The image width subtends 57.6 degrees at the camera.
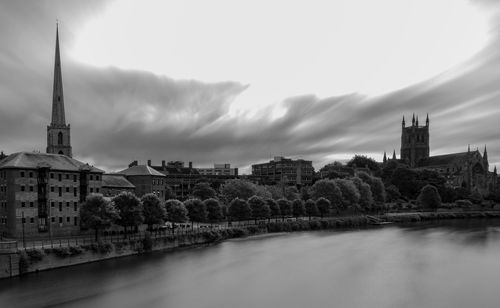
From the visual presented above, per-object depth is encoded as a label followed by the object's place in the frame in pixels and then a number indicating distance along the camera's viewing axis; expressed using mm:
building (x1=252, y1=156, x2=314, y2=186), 191400
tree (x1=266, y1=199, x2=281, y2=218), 105438
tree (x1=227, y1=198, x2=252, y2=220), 93688
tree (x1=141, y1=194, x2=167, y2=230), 71250
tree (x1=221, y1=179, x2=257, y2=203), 120688
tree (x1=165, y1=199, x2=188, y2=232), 76875
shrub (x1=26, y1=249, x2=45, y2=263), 50062
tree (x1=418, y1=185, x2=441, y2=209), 150750
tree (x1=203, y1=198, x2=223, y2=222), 90688
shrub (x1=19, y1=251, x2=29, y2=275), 49125
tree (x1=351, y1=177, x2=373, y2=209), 137625
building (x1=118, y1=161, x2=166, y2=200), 89875
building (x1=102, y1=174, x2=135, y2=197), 81506
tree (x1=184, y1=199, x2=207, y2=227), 85188
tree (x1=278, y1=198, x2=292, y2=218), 109312
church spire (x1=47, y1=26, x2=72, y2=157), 112688
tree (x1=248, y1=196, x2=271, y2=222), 97500
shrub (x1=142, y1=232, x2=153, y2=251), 64562
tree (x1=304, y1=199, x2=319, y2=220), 115250
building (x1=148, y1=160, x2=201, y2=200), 166500
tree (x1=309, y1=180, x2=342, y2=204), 124812
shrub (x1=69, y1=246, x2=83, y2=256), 54312
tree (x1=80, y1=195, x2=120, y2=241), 61688
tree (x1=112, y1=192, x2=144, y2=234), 66750
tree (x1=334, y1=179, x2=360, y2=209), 127844
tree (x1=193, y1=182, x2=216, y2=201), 126312
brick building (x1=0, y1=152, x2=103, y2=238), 61781
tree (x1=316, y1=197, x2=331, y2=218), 117125
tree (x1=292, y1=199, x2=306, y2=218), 112125
